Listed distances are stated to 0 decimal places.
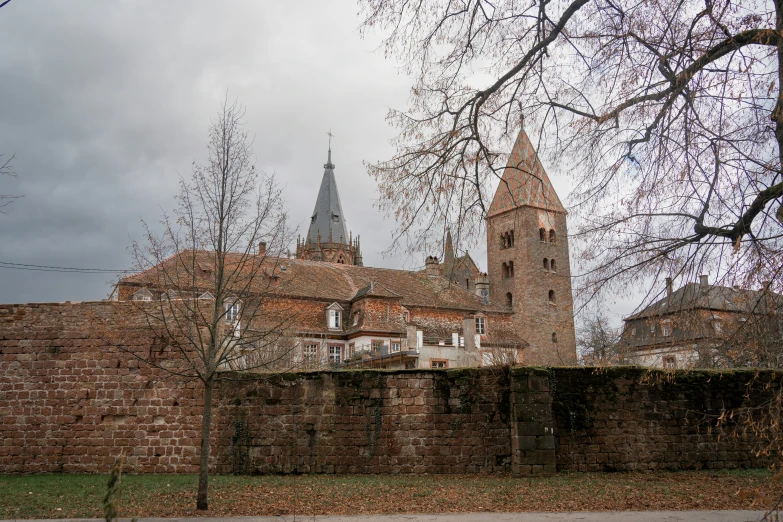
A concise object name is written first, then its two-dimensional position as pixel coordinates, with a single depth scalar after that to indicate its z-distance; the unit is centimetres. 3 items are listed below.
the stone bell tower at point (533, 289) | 5138
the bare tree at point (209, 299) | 1021
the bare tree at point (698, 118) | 616
